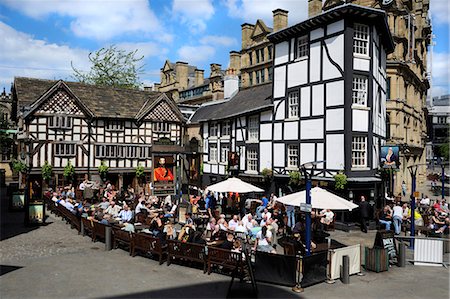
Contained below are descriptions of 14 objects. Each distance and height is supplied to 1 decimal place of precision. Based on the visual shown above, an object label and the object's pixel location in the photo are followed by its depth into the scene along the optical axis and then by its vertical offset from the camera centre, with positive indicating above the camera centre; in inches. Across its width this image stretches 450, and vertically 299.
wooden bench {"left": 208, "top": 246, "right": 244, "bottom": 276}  416.2 -114.6
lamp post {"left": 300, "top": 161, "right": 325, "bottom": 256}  434.9 -72.4
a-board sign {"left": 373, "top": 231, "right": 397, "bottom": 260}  489.1 -109.5
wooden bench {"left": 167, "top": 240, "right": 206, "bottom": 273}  455.5 -114.9
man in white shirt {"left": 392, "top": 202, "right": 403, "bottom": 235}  669.9 -103.9
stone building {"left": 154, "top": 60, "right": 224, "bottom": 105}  2282.2 +516.1
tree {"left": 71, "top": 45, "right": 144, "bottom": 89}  2126.0 +470.0
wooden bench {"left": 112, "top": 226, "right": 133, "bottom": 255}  532.7 -113.3
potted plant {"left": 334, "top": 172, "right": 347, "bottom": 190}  779.4 -47.6
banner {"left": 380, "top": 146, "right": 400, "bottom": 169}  858.8 +1.7
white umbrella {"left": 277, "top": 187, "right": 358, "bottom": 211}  510.9 -59.3
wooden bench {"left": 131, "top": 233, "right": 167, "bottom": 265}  485.7 -114.2
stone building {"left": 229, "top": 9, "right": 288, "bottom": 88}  1734.7 +528.7
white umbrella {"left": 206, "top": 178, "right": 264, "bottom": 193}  709.3 -55.0
